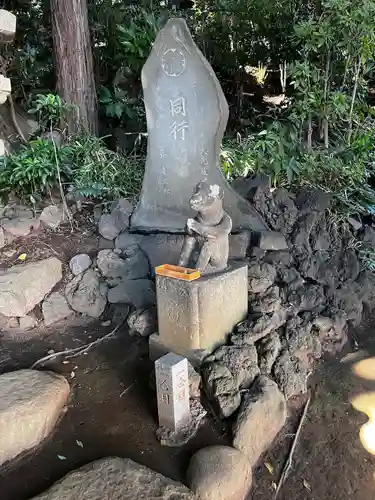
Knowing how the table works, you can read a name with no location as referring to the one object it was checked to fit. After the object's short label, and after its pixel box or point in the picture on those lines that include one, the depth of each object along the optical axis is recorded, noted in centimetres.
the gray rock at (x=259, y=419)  273
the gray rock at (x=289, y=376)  328
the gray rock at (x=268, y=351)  332
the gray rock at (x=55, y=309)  426
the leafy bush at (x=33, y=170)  477
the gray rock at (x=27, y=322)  419
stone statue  313
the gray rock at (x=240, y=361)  311
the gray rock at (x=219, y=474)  235
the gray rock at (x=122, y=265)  448
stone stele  419
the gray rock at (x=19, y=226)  475
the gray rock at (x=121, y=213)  480
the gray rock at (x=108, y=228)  475
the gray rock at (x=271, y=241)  439
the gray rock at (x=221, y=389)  293
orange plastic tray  308
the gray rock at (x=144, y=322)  383
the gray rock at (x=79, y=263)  452
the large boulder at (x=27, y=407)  268
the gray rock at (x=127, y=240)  468
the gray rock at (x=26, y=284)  417
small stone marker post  271
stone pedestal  316
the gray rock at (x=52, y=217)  494
